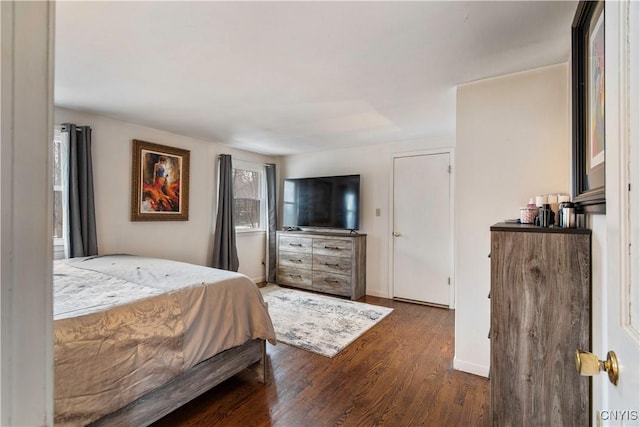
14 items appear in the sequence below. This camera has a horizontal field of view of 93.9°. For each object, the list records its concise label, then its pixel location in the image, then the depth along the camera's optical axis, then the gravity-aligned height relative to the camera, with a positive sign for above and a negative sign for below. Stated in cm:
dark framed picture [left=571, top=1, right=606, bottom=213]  105 +45
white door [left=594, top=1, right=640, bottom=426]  50 +1
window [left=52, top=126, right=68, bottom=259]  279 +21
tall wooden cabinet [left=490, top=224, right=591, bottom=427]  129 -49
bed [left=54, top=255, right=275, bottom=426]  126 -64
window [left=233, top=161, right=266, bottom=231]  467 +29
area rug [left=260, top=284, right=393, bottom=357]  268 -114
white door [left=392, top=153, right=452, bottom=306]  378 -18
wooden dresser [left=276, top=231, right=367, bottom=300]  410 -69
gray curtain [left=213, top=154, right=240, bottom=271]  408 -16
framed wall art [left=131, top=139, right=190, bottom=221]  331 +37
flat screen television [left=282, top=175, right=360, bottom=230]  428 +19
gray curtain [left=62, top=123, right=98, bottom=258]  278 +18
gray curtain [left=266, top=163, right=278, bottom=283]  491 +5
